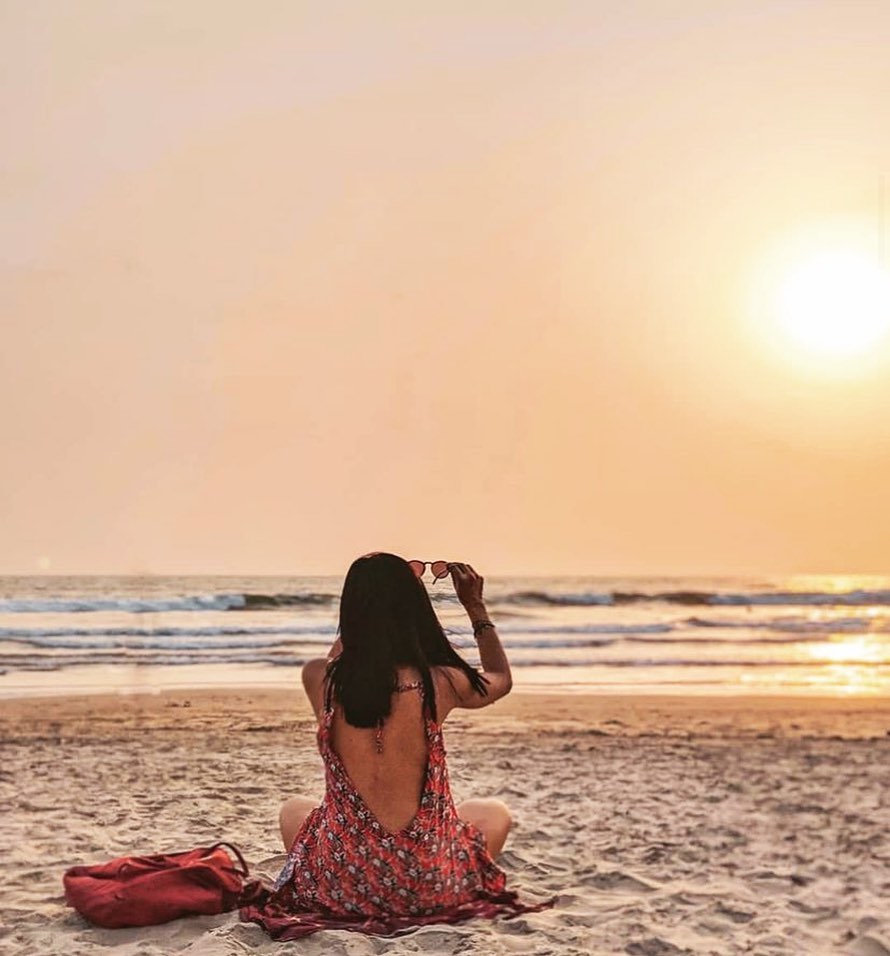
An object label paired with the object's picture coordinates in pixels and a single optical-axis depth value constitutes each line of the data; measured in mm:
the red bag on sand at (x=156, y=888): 3801
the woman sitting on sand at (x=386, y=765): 3562
